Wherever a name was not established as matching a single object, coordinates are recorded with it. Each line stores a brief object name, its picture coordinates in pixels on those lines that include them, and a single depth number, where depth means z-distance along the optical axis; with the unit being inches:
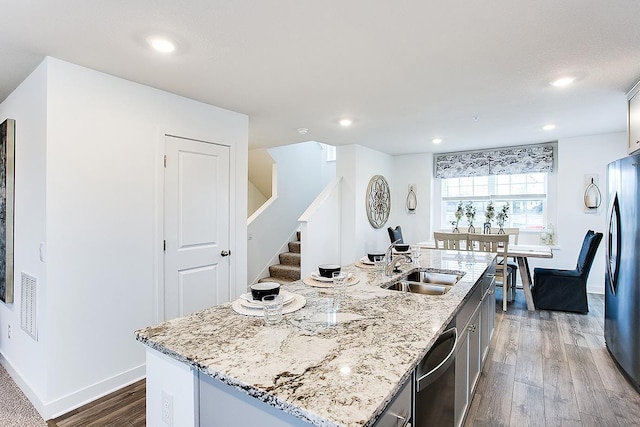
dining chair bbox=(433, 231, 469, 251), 176.4
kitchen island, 30.5
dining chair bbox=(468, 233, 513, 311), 163.0
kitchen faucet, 83.8
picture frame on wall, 100.3
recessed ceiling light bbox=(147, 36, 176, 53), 74.7
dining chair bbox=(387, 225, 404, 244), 204.0
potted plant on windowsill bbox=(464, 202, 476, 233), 215.5
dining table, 162.4
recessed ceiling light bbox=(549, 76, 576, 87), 98.4
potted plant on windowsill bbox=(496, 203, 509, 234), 209.2
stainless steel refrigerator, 91.5
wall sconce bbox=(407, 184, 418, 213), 242.8
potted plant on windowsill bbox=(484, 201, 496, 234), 198.1
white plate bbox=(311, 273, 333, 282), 74.0
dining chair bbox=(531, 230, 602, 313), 155.9
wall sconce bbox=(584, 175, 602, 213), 183.0
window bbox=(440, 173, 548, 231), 211.3
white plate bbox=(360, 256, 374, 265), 99.0
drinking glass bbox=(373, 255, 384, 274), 88.7
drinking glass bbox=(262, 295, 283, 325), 48.9
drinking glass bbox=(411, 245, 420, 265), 105.3
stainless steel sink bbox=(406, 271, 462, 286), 91.8
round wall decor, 214.2
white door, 108.2
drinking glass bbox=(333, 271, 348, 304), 67.2
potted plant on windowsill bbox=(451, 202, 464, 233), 216.4
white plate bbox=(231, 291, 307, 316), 53.4
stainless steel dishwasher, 42.6
